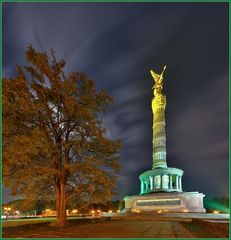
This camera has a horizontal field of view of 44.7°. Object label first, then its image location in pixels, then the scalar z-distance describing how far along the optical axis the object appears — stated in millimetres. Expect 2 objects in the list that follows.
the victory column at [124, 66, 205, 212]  61750
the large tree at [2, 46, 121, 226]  18375
